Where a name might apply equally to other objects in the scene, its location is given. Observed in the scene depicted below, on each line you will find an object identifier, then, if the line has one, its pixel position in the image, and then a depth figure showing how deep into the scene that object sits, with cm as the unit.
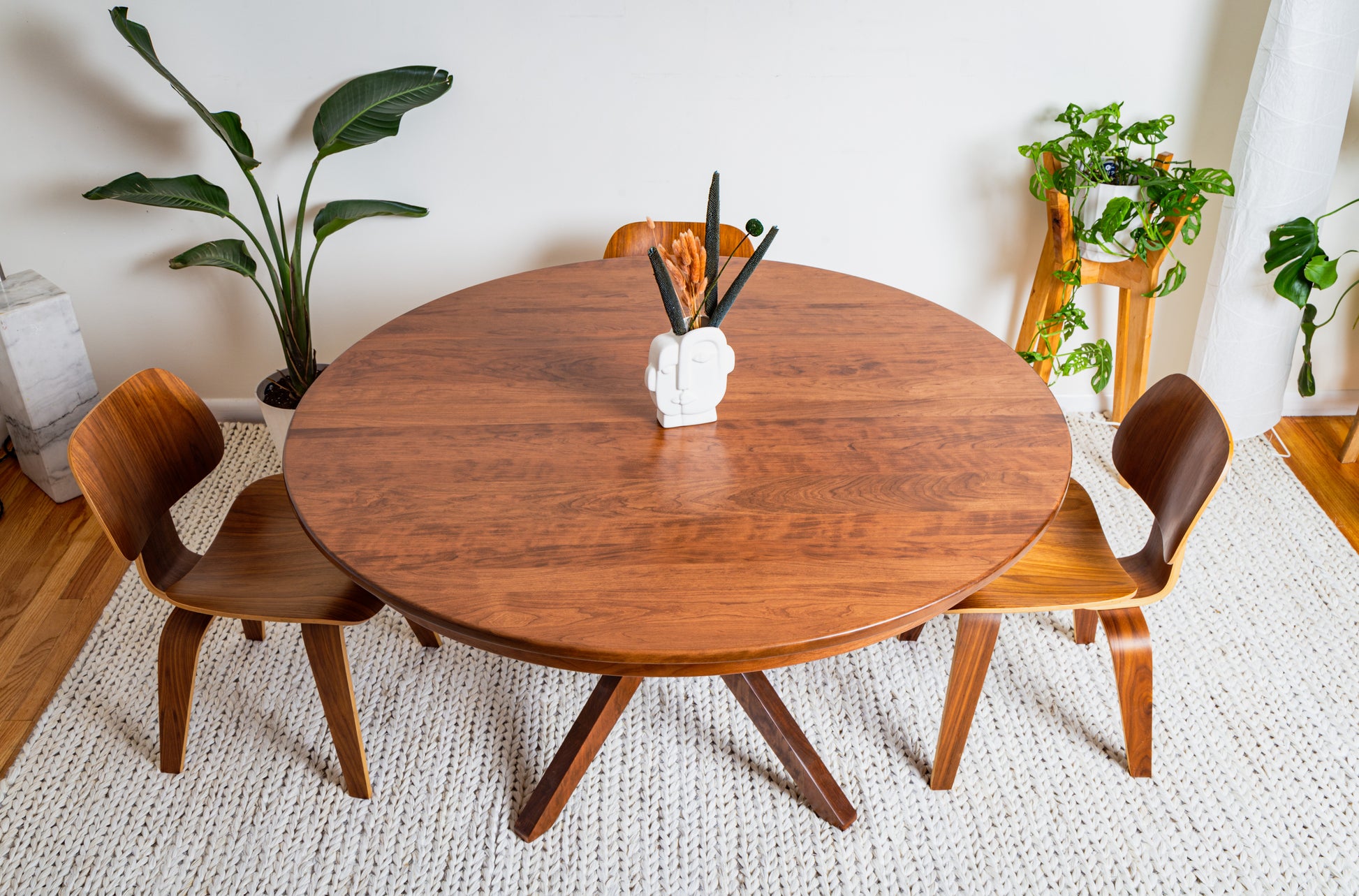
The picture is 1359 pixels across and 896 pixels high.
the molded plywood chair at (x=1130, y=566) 161
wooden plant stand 253
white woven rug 173
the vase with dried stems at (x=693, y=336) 150
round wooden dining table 121
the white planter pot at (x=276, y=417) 261
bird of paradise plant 227
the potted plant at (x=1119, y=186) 239
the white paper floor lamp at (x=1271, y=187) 236
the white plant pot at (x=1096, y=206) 244
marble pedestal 249
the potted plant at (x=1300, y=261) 248
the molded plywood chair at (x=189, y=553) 161
